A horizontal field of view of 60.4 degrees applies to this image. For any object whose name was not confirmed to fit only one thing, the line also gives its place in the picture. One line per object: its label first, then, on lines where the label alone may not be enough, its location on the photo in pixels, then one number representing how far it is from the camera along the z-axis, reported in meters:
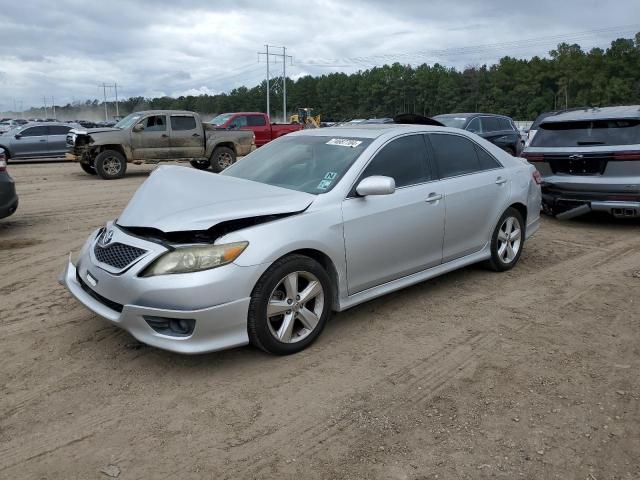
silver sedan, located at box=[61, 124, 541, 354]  3.39
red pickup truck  20.86
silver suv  7.29
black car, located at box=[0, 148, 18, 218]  7.29
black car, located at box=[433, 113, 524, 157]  13.99
